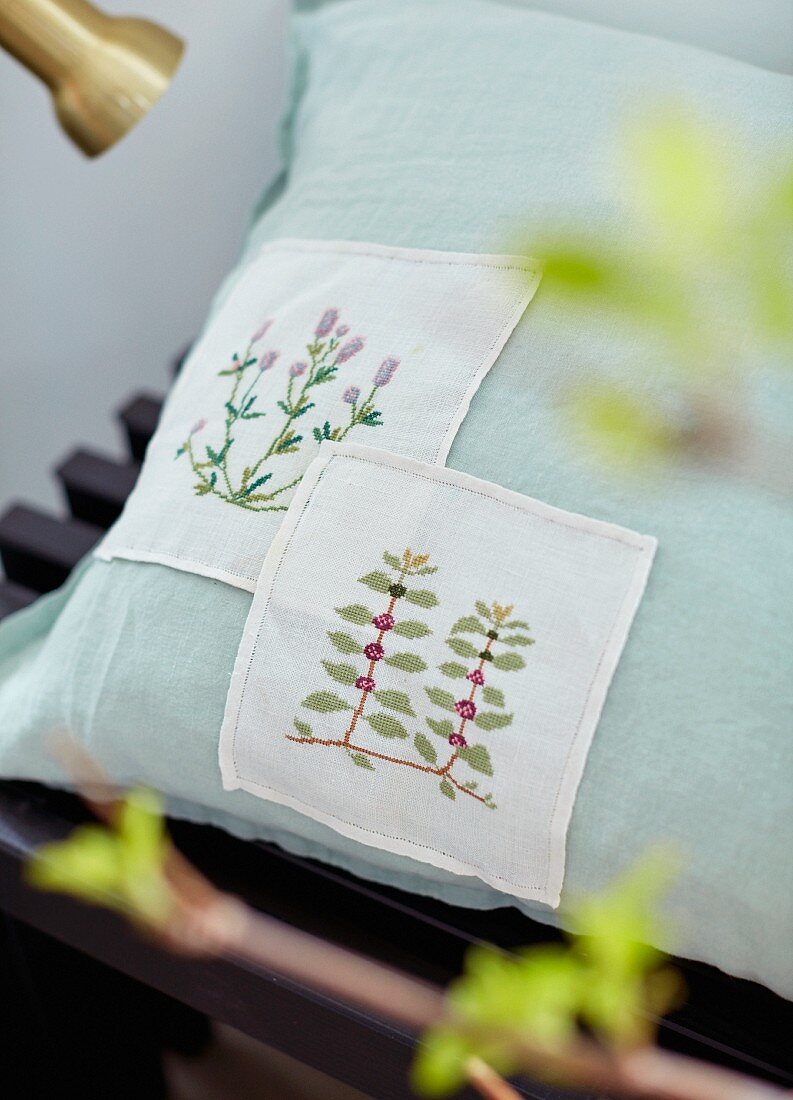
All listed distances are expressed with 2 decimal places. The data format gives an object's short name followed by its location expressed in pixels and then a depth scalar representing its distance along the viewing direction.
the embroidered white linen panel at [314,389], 0.61
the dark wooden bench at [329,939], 0.59
